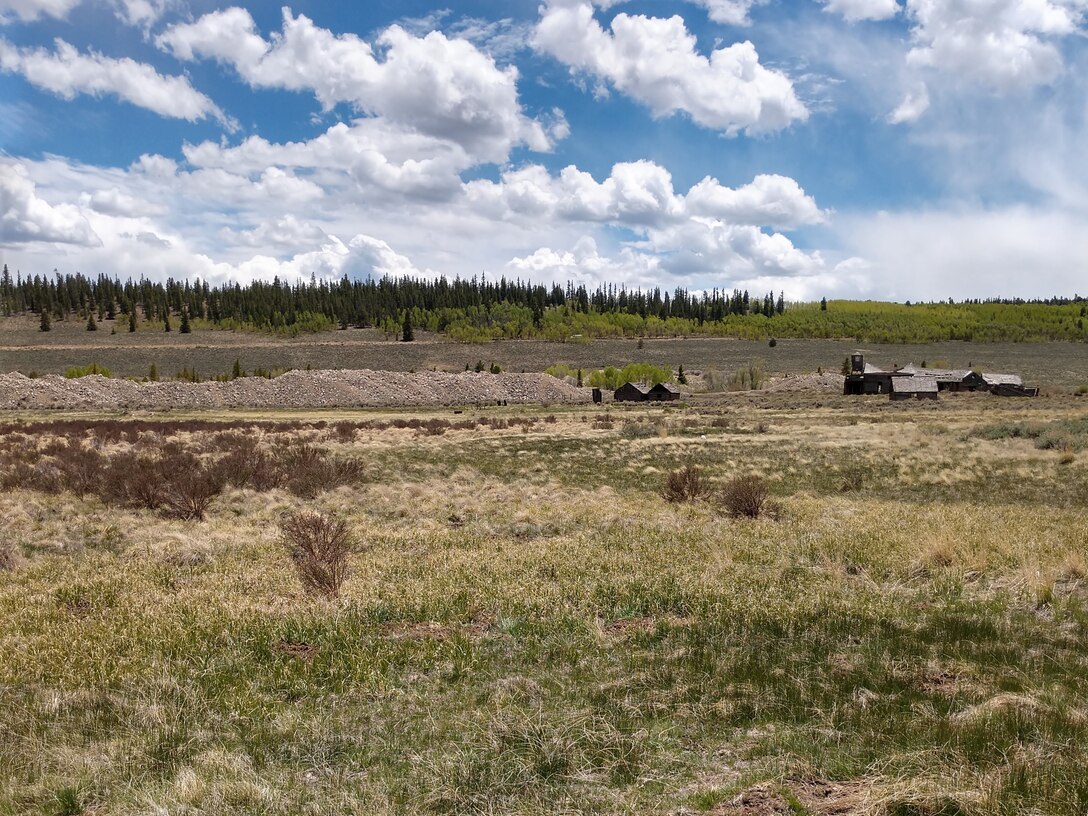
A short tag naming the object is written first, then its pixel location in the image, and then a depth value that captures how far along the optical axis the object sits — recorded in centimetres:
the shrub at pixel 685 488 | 1805
